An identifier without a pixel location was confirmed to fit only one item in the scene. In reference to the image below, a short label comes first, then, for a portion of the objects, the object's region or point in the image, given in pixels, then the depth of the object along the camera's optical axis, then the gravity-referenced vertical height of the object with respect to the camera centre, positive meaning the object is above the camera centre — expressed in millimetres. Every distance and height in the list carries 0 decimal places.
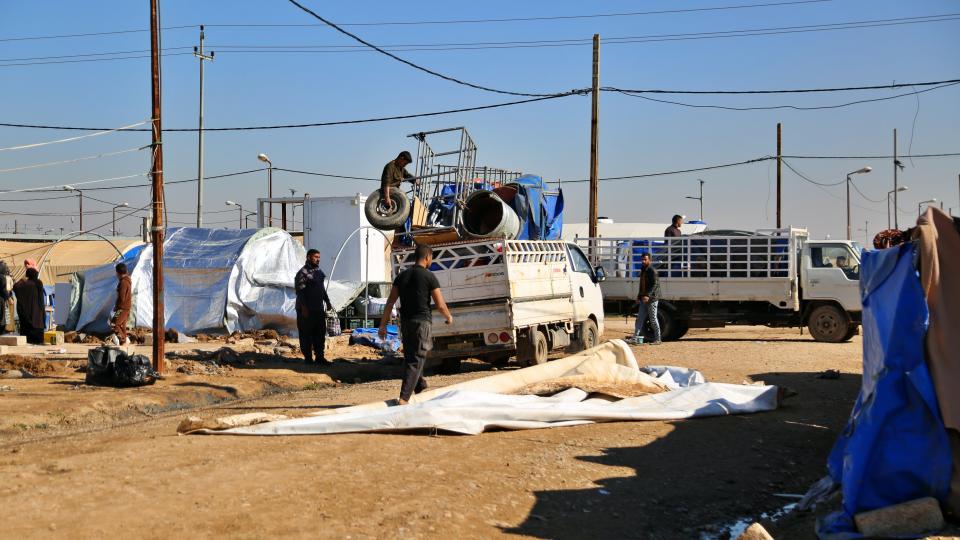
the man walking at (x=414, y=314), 10039 -412
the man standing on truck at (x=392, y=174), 15336 +1648
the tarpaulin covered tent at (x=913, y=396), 5453 -691
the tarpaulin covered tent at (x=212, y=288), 24859 -365
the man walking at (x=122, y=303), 19266 -582
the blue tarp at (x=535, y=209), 17641 +1294
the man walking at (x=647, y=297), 19953 -427
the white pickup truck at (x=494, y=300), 14688 -372
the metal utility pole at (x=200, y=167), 33312 +3832
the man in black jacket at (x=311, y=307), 16344 -546
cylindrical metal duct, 15469 +989
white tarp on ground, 8820 -1316
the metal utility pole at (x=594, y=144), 26625 +3788
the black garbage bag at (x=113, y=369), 13344 -1331
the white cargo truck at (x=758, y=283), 21188 -124
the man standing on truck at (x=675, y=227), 22750 +1204
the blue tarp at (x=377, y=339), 20109 -1385
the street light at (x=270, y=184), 52597 +5660
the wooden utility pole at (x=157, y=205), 14422 +1063
